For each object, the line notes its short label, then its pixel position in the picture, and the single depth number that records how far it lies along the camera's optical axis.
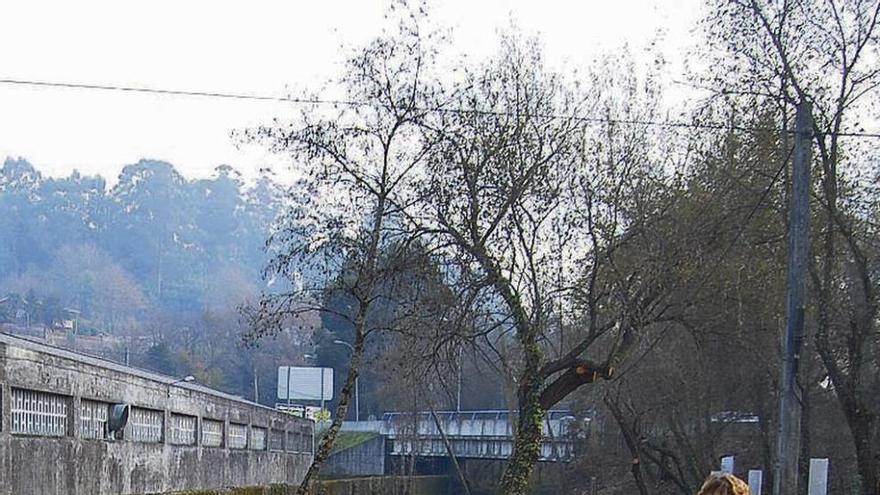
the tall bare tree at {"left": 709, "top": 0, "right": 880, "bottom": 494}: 20.47
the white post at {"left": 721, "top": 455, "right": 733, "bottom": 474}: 18.48
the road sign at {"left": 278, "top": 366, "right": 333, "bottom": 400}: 74.06
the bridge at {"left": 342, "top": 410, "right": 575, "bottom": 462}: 61.16
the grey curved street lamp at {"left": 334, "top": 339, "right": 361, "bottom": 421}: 80.50
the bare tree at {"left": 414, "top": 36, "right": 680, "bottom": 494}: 21.52
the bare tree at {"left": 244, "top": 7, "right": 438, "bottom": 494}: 19.30
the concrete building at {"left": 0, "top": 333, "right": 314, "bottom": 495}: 21.59
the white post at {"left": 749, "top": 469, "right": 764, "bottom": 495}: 17.39
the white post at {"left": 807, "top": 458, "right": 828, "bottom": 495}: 16.67
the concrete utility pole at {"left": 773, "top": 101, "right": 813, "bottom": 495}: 17.50
